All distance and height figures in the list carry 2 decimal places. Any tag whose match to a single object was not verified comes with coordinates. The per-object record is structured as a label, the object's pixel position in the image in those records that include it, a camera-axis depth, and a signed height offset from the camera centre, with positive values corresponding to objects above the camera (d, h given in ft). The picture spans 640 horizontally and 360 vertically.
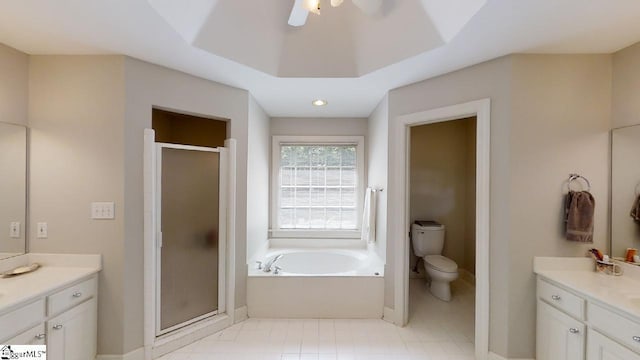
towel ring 6.64 +0.06
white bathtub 9.34 -4.03
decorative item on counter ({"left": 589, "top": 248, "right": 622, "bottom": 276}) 6.32 -1.96
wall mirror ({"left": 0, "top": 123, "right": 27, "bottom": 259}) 6.33 -0.34
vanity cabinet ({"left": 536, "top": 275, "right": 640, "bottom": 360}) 4.65 -2.83
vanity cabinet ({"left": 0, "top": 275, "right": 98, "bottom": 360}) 4.97 -2.98
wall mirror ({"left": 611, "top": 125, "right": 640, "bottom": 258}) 6.26 -0.13
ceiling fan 4.94 +3.30
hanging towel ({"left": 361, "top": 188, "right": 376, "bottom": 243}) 11.13 -1.61
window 13.34 -0.39
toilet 10.62 -3.29
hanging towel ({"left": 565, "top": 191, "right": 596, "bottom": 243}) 6.35 -0.83
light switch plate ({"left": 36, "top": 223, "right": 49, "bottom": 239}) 6.79 -1.39
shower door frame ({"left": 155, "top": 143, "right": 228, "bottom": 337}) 7.43 -1.68
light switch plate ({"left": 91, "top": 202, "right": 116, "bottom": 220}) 6.82 -0.86
